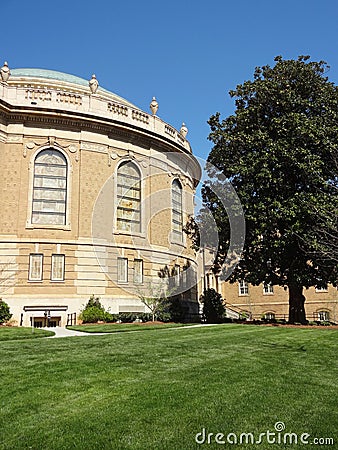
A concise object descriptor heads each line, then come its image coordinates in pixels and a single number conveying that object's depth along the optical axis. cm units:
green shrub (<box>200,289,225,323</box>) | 2906
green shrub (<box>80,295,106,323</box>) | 2397
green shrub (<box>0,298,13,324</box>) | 2277
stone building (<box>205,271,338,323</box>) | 4594
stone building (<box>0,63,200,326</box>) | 2481
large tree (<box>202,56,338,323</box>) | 2152
